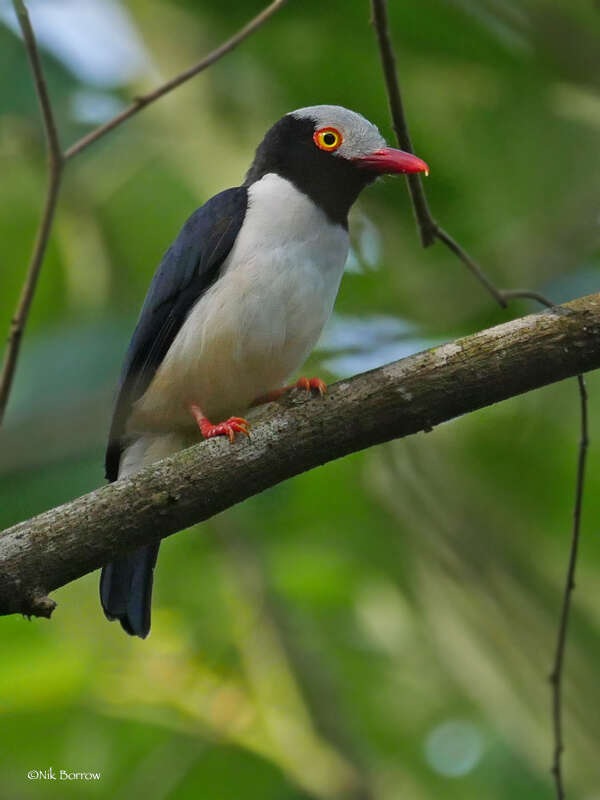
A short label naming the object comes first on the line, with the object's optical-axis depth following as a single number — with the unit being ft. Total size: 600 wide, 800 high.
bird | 30.01
